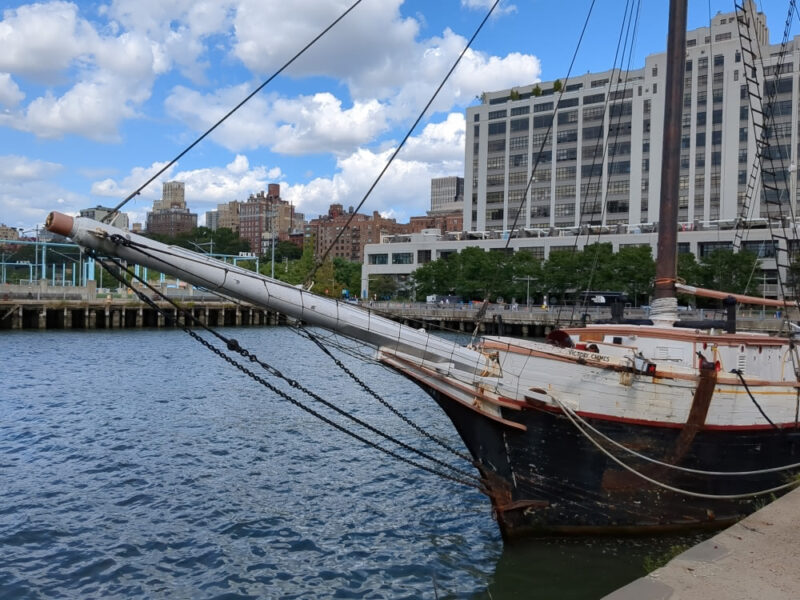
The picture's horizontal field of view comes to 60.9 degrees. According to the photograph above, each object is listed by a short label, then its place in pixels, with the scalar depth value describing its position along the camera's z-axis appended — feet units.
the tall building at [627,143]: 309.22
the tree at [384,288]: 367.04
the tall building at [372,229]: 646.74
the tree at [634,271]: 261.85
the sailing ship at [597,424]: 39.32
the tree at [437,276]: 318.45
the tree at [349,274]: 413.86
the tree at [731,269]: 243.40
